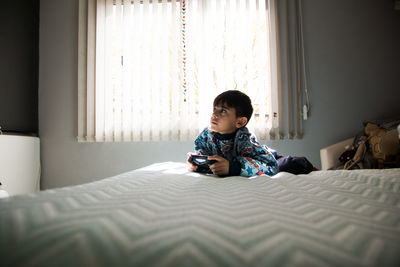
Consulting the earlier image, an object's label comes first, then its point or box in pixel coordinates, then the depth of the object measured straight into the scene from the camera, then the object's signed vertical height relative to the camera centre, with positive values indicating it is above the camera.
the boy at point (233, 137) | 0.94 +0.02
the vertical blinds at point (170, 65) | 1.92 +0.79
